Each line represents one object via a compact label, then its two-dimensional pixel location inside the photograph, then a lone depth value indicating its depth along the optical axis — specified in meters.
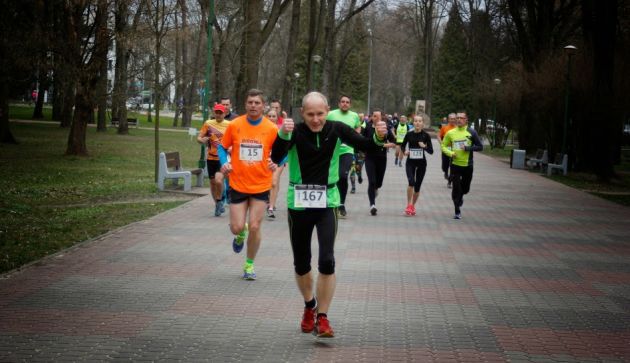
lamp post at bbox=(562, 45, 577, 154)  30.47
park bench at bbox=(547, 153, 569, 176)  31.65
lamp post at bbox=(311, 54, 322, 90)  39.47
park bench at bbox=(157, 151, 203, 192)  18.84
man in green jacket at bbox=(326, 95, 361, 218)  14.06
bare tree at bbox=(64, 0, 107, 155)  27.20
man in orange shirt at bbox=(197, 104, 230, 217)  13.23
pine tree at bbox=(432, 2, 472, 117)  98.94
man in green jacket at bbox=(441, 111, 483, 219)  15.20
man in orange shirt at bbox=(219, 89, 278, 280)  8.69
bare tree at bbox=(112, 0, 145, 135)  26.64
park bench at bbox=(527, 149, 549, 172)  33.84
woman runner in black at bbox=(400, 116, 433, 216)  15.62
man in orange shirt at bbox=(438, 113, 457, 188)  22.84
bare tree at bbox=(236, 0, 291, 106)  26.94
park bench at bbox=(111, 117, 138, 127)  60.07
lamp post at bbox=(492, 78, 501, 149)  51.53
